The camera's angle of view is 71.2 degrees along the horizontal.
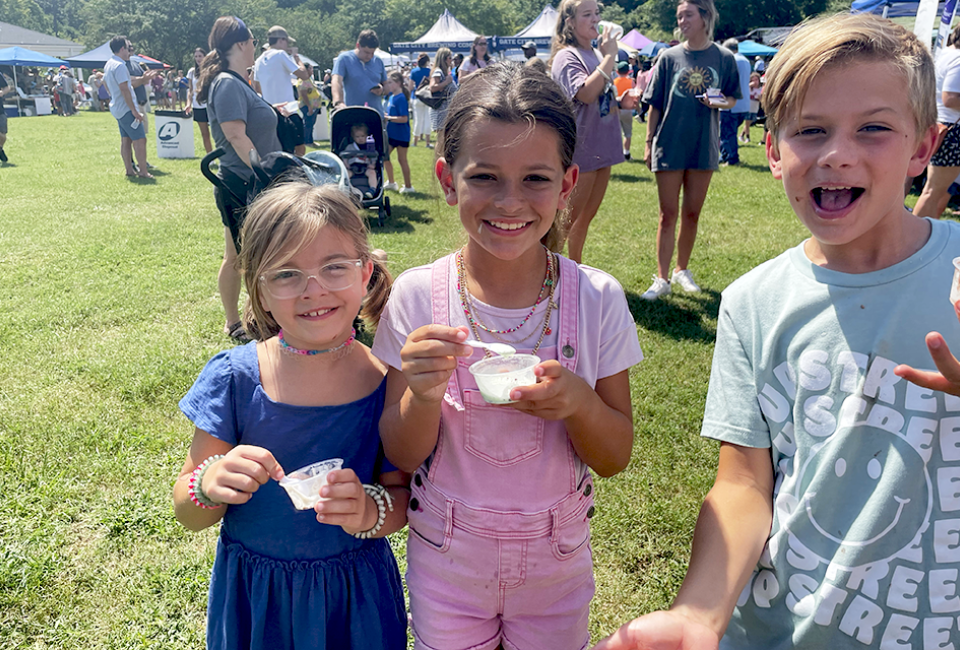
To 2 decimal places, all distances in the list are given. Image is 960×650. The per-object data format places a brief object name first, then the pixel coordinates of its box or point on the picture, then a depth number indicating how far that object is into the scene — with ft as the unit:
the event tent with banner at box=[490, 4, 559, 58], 99.96
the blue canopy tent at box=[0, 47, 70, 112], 104.01
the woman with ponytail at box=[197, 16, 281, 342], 15.17
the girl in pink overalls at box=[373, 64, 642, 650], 5.29
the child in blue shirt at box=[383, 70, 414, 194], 33.83
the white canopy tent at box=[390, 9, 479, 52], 99.72
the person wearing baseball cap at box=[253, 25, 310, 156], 28.66
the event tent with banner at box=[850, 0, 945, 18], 51.26
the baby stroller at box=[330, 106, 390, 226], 27.68
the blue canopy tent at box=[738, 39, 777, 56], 95.19
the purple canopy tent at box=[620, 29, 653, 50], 109.91
